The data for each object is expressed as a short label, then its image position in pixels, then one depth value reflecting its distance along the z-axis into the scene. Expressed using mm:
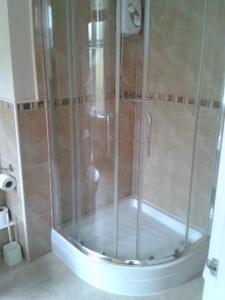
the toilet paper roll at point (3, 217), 2171
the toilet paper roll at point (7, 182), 2018
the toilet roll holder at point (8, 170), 2084
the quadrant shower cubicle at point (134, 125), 1973
